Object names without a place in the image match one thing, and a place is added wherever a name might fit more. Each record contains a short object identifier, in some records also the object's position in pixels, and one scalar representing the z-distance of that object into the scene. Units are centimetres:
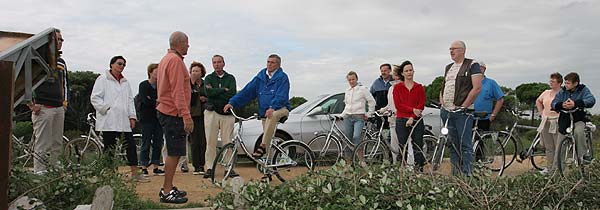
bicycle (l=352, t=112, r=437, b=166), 843
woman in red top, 757
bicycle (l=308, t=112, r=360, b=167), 875
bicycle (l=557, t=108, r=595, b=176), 804
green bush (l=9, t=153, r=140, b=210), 395
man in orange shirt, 566
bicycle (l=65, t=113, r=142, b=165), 845
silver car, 1004
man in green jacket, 853
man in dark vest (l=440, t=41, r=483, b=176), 656
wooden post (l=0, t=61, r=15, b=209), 286
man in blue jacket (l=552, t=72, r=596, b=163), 804
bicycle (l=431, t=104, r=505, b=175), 666
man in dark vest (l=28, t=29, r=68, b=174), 620
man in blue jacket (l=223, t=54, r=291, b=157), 720
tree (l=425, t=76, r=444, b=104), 2271
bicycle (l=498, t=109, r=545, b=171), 943
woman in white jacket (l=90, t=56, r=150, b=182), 745
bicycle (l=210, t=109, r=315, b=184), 712
